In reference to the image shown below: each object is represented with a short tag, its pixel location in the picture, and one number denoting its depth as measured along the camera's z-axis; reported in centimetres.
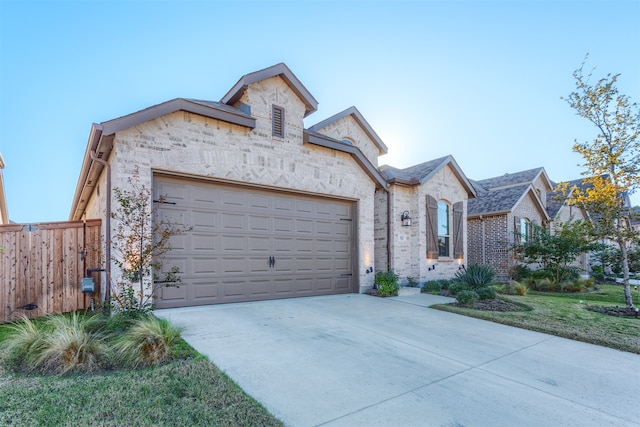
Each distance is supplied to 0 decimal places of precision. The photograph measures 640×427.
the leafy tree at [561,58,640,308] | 784
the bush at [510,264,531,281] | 1502
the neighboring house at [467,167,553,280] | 1583
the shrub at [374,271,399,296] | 953
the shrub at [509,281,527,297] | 1096
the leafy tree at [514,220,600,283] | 1268
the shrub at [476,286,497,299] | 875
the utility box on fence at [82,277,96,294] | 627
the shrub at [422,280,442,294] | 1072
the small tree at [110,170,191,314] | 564
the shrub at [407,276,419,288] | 1130
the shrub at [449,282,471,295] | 935
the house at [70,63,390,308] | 673
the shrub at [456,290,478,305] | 820
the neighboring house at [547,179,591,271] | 1979
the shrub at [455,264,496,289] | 934
